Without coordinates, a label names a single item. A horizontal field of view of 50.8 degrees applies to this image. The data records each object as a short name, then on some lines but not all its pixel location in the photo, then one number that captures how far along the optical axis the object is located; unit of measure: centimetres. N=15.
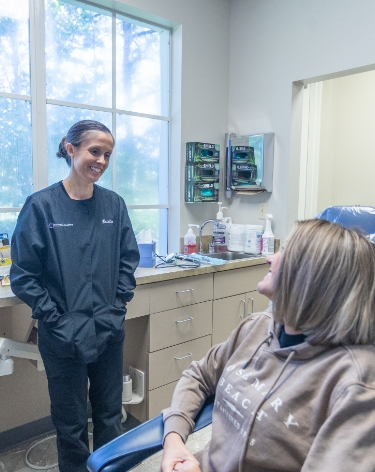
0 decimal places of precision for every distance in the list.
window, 207
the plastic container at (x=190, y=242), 269
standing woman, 143
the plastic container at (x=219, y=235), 282
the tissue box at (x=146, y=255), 218
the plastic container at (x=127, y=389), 207
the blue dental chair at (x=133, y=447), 90
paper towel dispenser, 271
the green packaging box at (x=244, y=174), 277
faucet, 271
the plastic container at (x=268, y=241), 268
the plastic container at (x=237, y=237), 280
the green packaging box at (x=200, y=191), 272
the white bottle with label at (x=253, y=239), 272
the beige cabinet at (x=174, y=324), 205
